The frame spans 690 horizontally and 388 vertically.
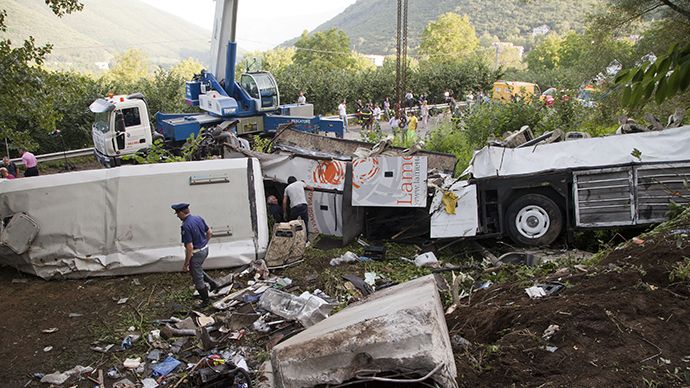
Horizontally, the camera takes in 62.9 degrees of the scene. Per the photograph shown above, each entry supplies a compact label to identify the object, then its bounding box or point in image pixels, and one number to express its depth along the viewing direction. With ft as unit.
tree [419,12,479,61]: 246.47
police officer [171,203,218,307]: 24.94
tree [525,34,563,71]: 250.16
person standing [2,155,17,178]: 47.39
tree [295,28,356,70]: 230.68
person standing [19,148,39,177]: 47.63
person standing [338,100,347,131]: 85.72
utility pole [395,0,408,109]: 70.99
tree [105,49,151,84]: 217.97
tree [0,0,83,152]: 26.27
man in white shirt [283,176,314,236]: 32.99
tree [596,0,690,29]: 66.62
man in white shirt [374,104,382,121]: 89.97
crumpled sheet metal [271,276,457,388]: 11.74
